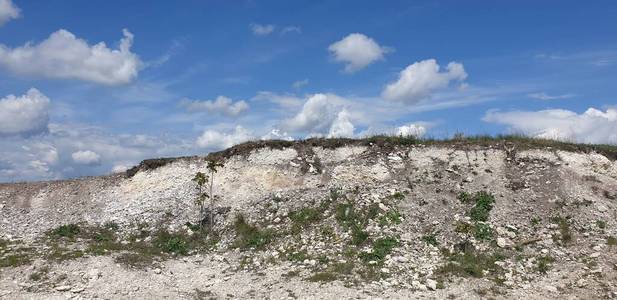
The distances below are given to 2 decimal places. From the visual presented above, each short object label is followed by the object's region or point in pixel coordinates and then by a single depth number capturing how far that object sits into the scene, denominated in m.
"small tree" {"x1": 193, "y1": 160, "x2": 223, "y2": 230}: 35.28
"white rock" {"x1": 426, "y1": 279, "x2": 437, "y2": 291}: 24.20
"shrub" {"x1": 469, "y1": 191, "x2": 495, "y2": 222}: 31.78
